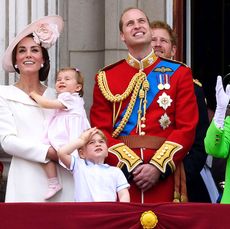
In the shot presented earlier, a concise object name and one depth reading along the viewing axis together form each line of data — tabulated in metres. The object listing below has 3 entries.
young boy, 16.19
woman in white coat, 16.66
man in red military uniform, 16.69
